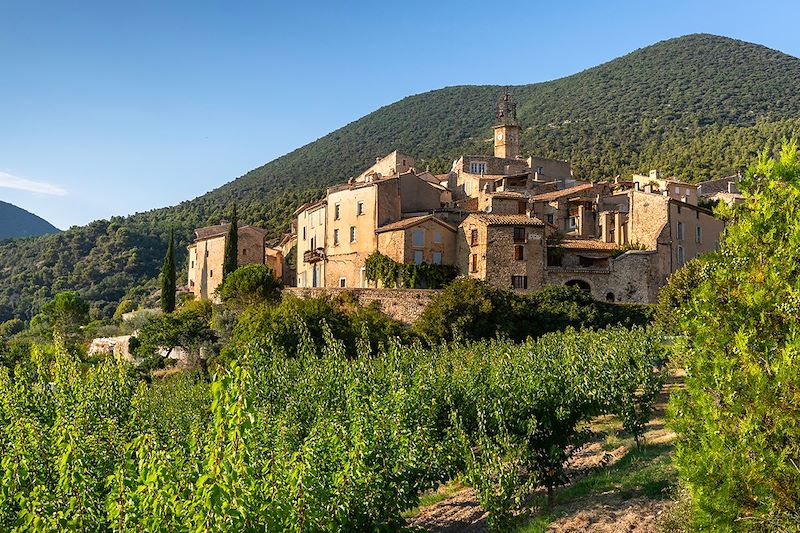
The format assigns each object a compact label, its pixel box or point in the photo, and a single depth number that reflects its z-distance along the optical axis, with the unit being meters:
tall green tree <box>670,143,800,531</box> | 6.98
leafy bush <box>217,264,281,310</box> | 46.22
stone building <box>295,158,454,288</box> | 45.47
